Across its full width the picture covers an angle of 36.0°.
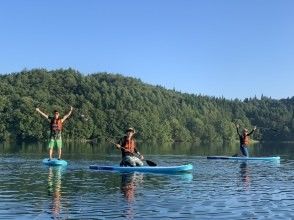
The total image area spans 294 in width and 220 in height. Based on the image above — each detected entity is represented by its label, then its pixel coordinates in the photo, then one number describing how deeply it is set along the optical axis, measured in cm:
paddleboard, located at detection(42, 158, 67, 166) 2551
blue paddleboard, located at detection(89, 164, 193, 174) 2319
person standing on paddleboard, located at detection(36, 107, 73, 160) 2758
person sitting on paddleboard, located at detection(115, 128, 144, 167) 2416
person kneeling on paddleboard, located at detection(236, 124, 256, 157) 3789
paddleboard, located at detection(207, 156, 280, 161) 3557
